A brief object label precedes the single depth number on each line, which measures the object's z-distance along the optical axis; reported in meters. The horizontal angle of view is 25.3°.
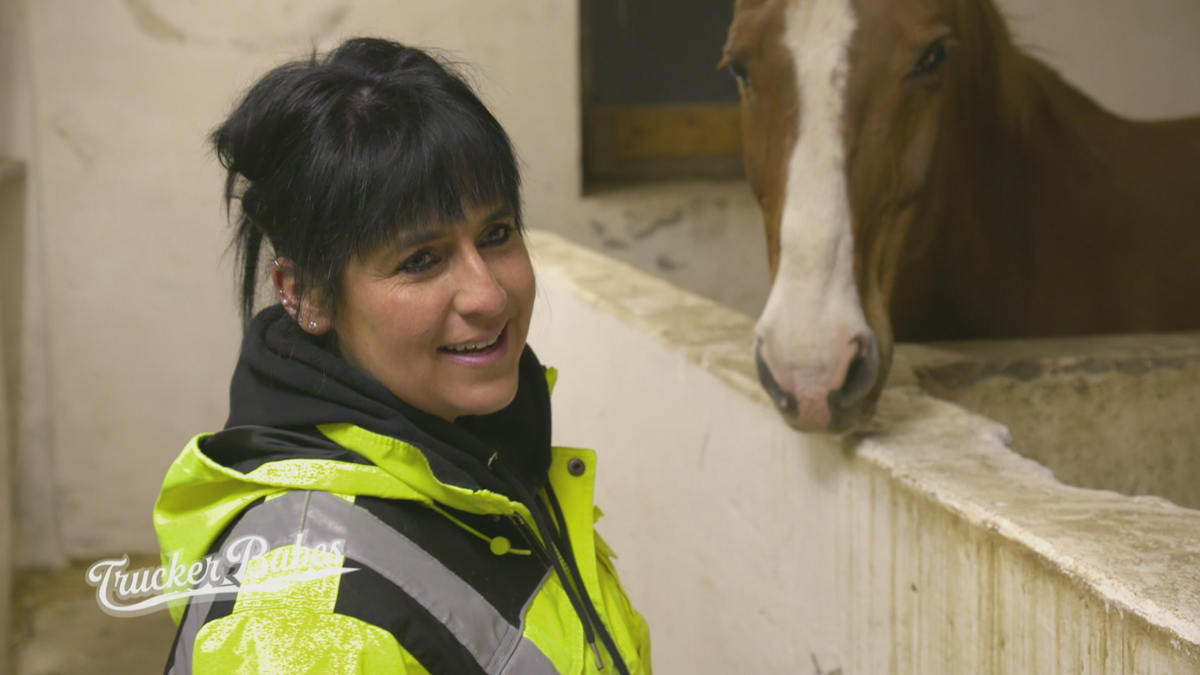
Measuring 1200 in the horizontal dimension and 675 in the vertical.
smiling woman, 1.79
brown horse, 2.29
